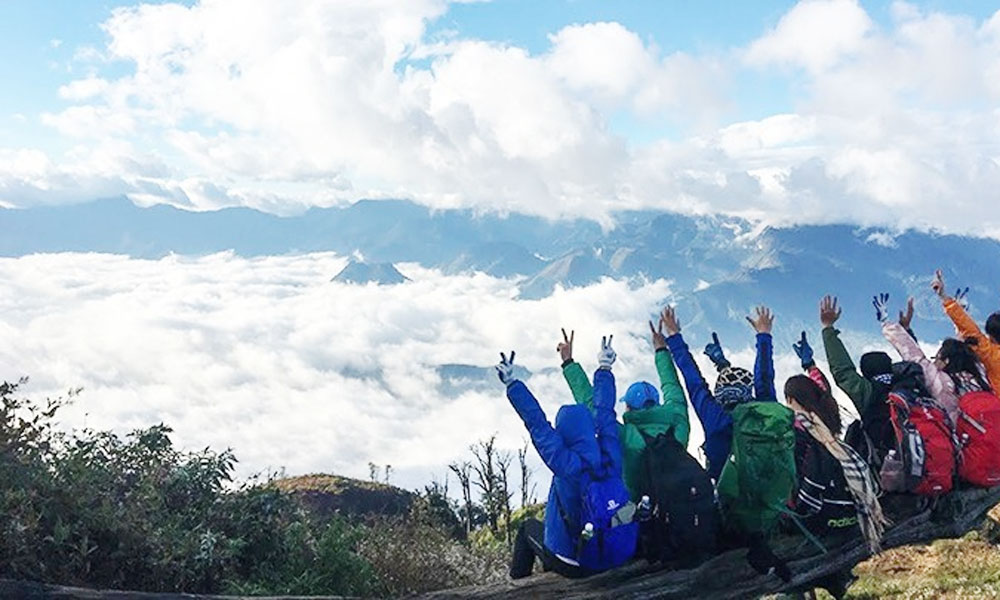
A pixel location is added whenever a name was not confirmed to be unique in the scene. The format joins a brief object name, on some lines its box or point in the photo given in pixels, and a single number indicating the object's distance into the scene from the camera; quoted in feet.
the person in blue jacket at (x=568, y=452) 22.93
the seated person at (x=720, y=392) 27.27
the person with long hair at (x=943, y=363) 31.30
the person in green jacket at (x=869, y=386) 30.17
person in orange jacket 32.60
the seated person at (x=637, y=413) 25.20
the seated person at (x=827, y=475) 26.94
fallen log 24.39
